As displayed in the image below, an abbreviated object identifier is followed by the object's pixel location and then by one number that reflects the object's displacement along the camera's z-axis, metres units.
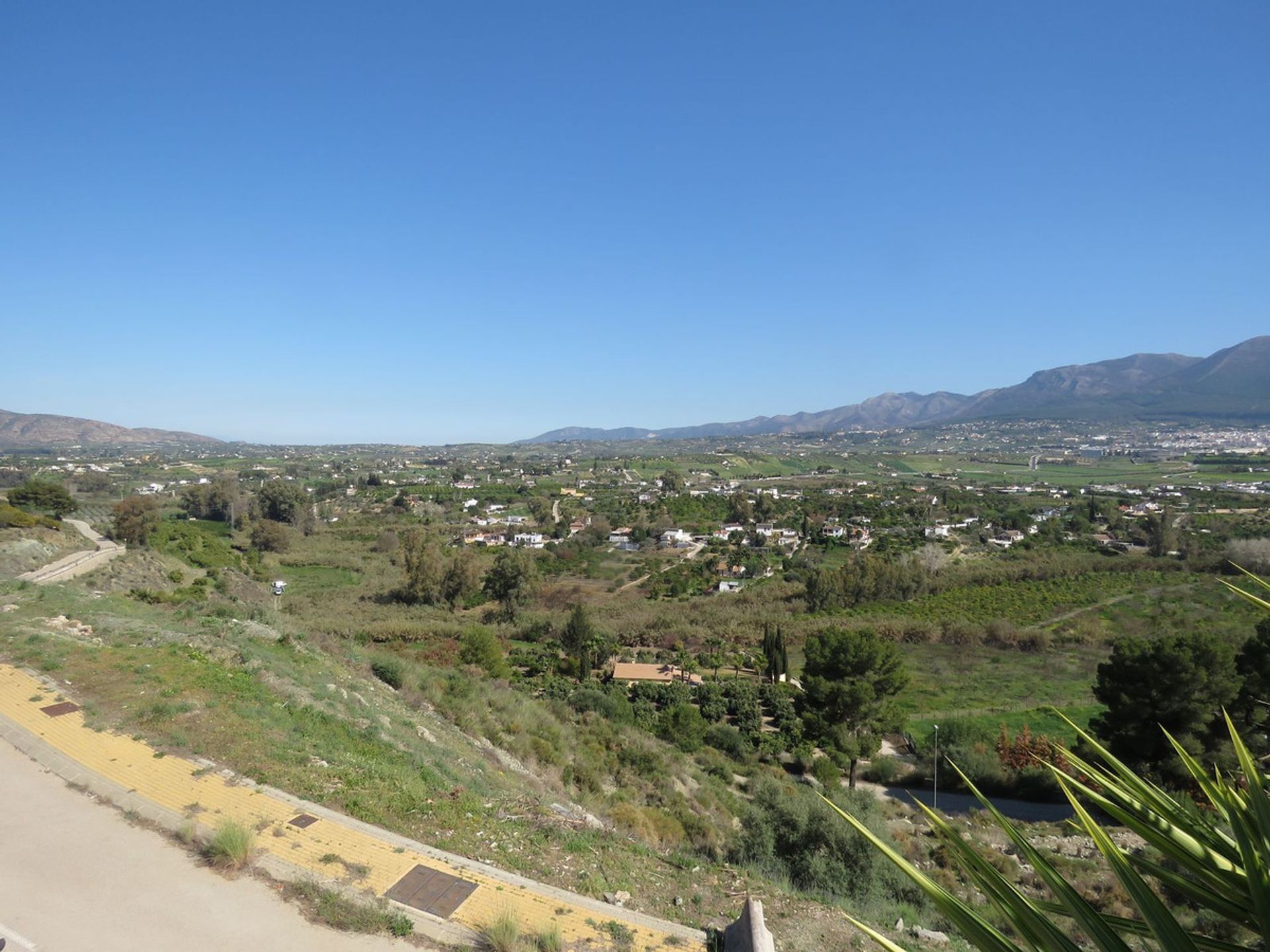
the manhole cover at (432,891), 4.51
